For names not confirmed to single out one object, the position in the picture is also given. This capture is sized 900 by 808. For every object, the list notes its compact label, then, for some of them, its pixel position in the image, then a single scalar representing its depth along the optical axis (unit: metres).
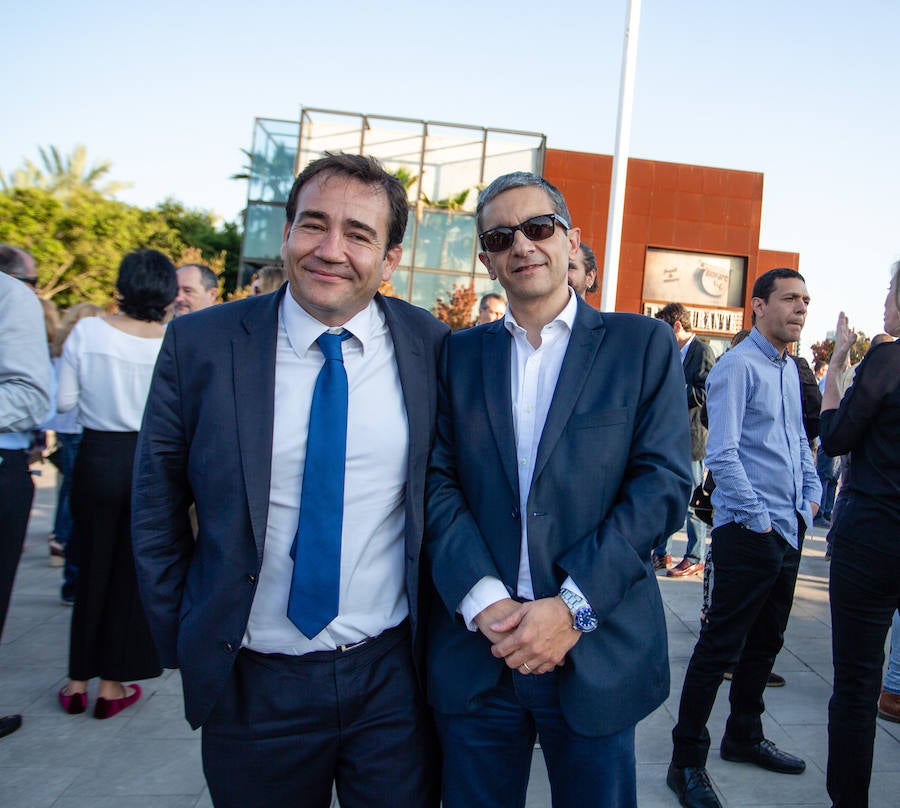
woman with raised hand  2.41
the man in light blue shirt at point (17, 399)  2.82
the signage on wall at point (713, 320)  20.77
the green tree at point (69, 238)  20.86
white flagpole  8.03
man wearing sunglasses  1.77
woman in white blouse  3.48
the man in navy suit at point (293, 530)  1.78
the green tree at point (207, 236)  37.09
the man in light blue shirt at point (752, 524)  2.91
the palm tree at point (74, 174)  35.16
